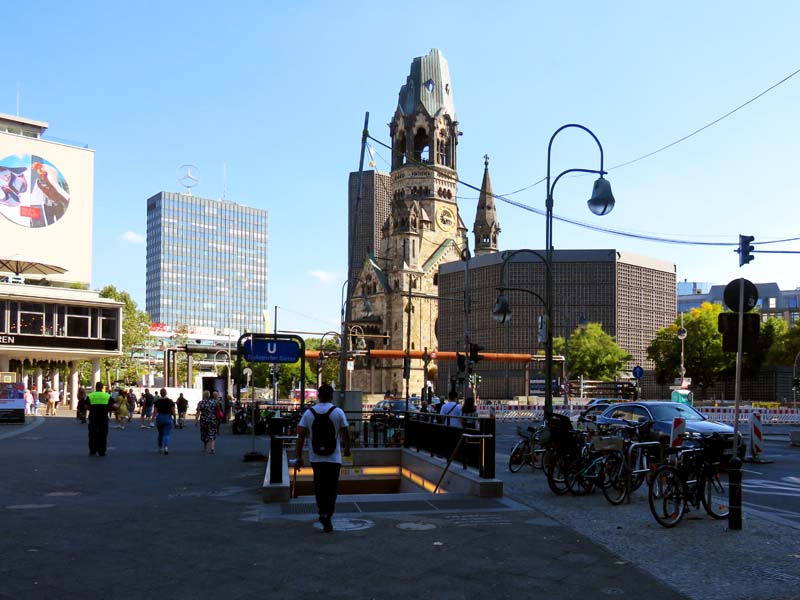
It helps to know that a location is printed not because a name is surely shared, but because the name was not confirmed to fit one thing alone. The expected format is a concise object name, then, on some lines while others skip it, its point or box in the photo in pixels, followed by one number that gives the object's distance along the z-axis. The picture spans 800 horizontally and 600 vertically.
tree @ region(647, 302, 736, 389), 80.62
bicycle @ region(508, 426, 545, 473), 15.98
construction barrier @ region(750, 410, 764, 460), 19.50
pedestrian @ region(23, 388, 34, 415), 47.96
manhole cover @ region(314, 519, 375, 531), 9.27
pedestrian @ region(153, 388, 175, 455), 20.33
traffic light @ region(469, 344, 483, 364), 26.27
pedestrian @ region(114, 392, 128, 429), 35.28
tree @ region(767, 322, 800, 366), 72.25
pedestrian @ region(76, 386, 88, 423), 38.59
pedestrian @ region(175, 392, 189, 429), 36.22
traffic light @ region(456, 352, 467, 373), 26.23
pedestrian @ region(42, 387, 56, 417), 51.36
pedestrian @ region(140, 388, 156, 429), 35.99
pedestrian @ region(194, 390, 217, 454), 20.77
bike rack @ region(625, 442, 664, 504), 11.24
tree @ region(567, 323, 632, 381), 83.88
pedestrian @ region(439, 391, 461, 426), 17.12
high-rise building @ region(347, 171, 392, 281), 195.88
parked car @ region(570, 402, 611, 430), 19.23
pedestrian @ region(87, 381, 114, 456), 19.39
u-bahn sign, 19.86
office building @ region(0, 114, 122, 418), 63.38
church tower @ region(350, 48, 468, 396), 115.25
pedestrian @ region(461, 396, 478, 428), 17.08
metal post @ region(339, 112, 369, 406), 26.92
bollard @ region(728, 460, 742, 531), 8.95
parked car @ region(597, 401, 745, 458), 16.66
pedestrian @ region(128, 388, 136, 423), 43.92
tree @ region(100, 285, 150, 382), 89.44
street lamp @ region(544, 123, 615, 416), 18.03
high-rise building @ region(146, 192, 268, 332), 192.00
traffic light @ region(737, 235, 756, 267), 17.54
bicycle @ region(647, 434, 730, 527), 9.43
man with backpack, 9.36
